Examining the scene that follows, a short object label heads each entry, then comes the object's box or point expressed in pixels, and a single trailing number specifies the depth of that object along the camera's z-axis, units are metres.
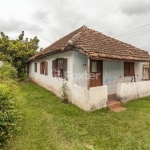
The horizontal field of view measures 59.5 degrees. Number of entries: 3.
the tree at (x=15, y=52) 17.65
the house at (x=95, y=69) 6.40
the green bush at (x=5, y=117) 3.62
